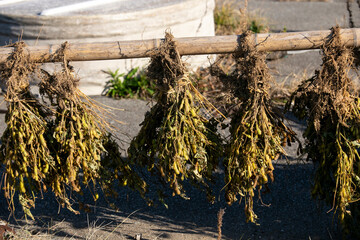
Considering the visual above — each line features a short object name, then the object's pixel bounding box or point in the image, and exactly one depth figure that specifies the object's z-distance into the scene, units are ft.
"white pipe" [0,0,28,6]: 24.82
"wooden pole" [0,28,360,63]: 10.87
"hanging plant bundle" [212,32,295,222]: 10.68
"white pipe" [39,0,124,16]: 22.08
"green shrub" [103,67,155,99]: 22.65
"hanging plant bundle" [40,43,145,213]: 10.67
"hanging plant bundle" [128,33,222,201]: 10.59
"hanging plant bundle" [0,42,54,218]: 10.34
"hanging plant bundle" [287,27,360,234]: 10.71
